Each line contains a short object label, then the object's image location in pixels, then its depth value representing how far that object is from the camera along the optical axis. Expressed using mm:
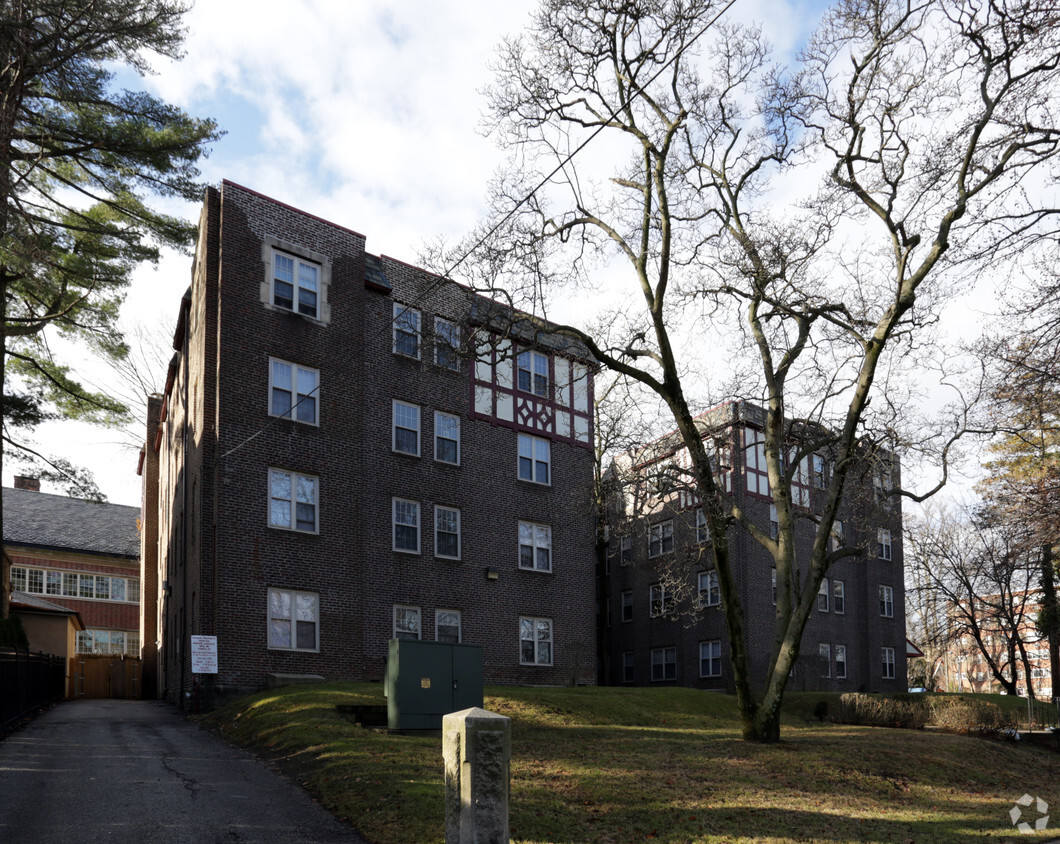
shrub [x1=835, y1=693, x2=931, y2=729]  24078
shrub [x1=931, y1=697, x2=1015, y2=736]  22844
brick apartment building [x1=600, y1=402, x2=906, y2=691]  36625
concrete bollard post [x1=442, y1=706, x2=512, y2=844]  7996
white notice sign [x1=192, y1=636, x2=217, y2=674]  20028
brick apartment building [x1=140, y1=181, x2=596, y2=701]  22453
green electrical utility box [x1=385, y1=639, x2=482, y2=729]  15039
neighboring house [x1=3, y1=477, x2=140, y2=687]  43531
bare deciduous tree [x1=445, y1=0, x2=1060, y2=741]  15422
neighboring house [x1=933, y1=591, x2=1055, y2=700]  54569
